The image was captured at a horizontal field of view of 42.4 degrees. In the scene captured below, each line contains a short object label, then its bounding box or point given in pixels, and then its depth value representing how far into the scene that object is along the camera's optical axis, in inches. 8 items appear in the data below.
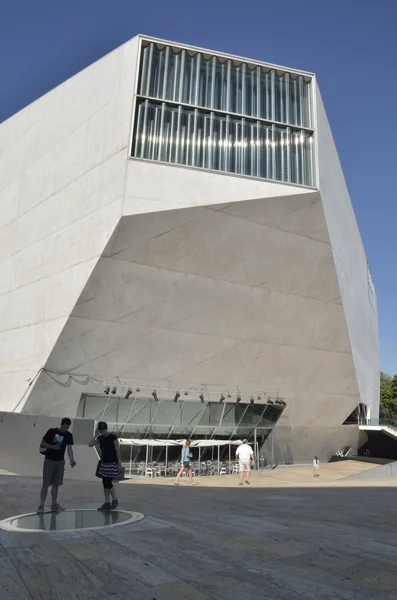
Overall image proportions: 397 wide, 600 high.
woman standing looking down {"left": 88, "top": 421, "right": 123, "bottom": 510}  291.9
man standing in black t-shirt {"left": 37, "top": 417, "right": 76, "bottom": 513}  295.7
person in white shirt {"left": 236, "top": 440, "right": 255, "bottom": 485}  595.2
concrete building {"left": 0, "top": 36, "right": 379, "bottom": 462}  803.4
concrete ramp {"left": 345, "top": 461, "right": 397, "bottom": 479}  830.5
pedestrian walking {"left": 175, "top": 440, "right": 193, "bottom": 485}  600.4
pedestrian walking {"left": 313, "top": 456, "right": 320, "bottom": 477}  857.5
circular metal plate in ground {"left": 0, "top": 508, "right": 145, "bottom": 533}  237.9
